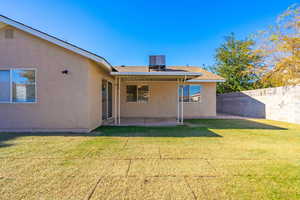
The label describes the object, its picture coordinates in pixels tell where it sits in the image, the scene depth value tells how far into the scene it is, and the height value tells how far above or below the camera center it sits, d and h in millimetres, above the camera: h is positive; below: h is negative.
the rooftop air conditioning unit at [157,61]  10406 +3015
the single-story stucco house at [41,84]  5719 +739
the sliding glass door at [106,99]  8156 +157
